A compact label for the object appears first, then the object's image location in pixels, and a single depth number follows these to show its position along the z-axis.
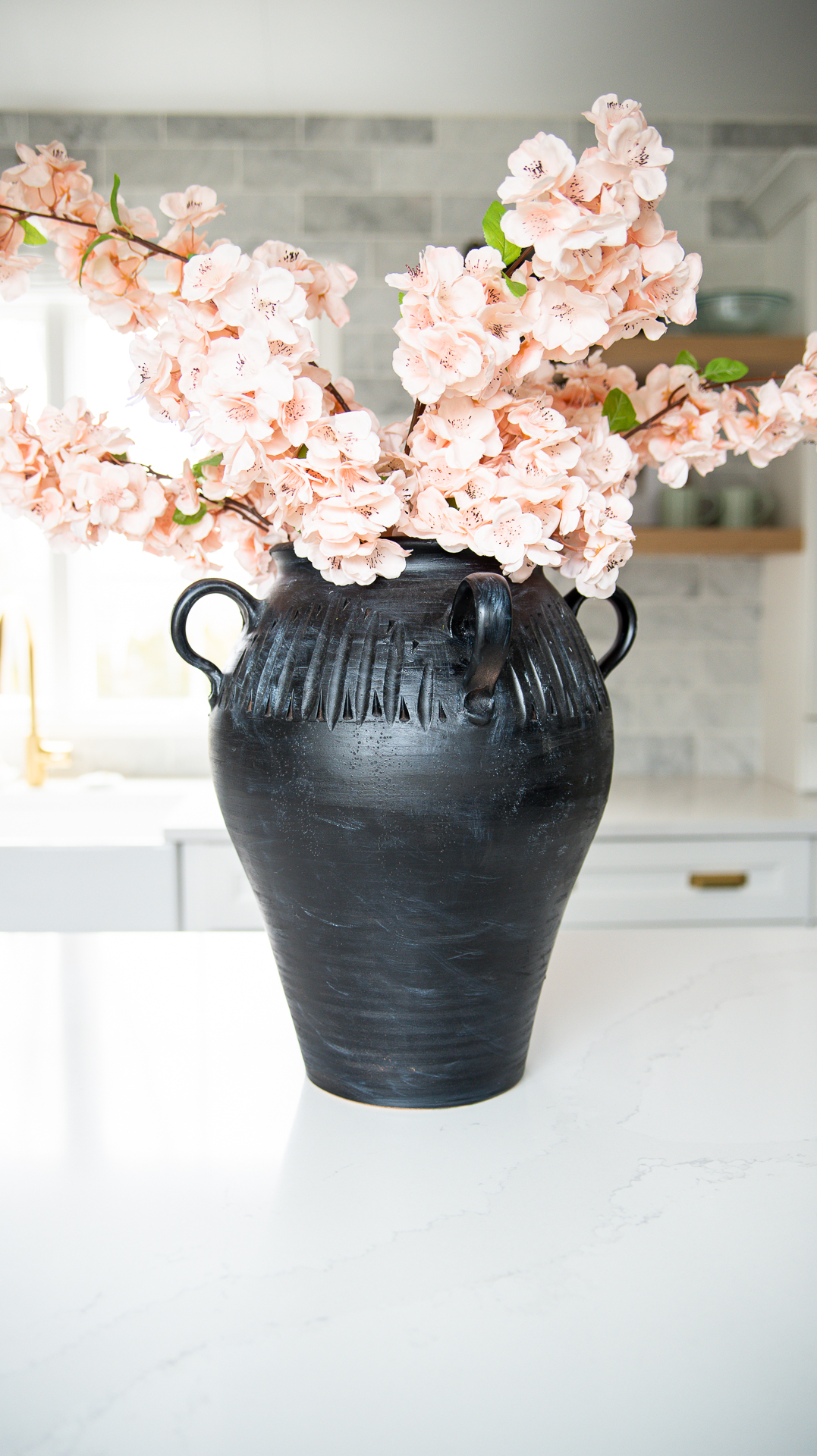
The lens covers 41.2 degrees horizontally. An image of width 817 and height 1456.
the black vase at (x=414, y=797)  0.58
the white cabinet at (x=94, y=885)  2.15
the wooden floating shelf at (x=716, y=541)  2.48
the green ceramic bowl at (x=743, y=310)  2.44
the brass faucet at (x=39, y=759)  2.70
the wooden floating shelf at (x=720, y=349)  2.39
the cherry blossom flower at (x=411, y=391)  0.52
